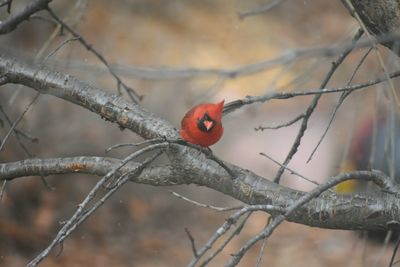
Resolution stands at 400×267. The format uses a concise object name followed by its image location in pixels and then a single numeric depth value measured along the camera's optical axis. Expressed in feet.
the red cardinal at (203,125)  18.90
